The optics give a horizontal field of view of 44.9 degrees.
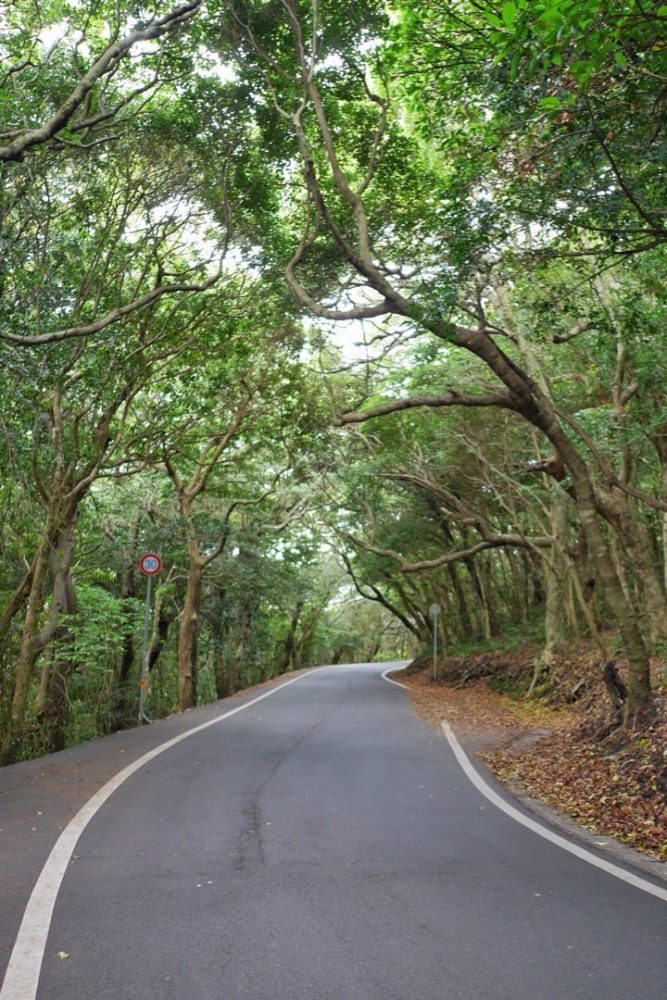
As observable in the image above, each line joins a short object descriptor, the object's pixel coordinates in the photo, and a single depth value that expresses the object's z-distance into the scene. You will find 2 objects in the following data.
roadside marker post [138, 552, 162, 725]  14.39
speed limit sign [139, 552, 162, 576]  14.84
